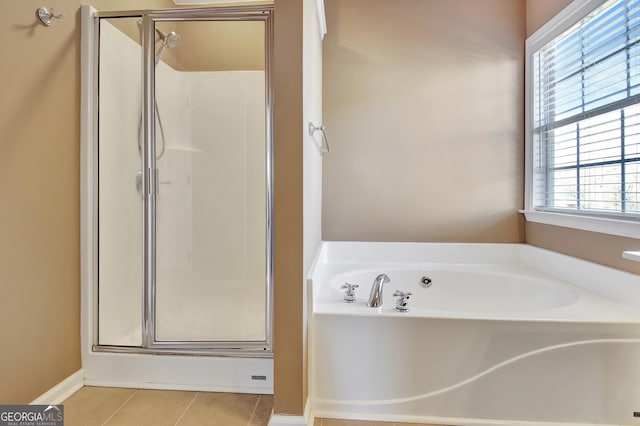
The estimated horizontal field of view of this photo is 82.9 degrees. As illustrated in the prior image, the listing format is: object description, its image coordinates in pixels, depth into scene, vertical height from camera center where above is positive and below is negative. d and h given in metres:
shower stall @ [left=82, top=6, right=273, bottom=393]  1.89 +0.06
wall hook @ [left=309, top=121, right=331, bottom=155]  1.79 +0.42
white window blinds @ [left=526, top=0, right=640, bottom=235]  1.71 +0.55
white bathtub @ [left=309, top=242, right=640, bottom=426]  1.46 -0.64
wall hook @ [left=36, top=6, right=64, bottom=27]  1.63 +0.89
